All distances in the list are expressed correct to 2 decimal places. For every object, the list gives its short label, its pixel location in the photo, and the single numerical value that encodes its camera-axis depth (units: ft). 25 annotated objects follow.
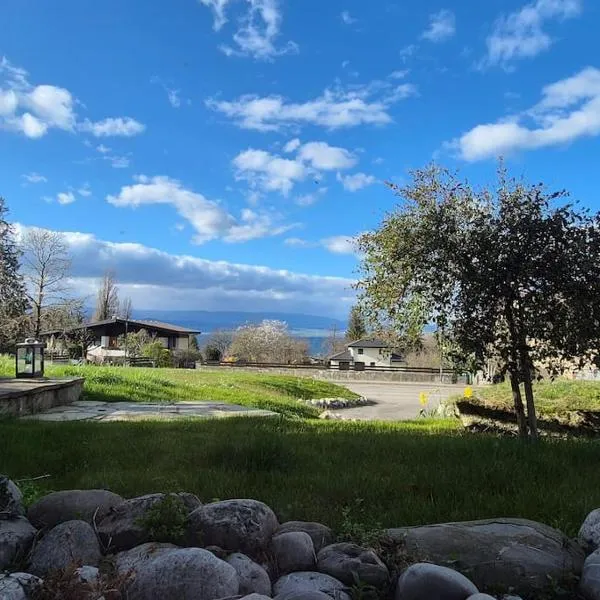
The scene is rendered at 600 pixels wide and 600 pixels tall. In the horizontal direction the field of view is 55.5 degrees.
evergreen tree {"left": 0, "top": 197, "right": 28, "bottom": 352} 82.94
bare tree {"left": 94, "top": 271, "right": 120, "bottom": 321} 219.20
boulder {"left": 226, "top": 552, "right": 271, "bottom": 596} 8.38
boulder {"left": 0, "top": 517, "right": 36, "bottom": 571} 9.16
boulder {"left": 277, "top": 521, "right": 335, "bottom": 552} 9.99
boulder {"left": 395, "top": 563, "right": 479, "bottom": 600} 7.93
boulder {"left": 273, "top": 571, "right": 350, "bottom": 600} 8.21
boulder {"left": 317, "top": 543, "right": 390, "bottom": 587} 8.64
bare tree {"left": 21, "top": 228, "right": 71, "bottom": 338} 125.39
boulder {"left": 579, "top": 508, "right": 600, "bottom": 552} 10.02
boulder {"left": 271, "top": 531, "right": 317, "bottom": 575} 9.14
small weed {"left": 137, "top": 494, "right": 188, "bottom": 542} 9.52
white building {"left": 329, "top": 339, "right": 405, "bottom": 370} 201.96
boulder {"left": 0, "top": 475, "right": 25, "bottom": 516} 10.42
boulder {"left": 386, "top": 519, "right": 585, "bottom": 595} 8.93
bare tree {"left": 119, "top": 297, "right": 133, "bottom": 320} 232.41
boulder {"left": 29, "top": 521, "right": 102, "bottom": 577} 8.93
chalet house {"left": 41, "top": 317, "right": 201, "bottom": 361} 152.97
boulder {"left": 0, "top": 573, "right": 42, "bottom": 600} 7.55
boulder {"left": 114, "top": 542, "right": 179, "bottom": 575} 8.66
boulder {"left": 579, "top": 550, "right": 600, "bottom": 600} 8.51
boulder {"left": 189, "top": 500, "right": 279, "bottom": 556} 9.41
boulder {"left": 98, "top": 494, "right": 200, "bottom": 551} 9.62
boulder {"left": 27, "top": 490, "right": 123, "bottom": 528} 10.39
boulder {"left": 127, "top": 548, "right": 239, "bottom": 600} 7.73
